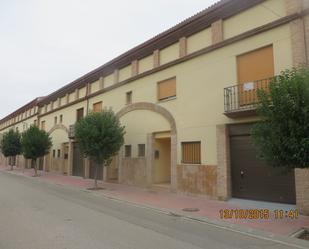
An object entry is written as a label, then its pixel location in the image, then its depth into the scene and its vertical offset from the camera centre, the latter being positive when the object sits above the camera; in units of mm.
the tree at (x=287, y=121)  7195 +1038
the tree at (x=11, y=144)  35062 +1974
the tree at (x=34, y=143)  25734 +1573
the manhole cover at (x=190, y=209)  10234 -1703
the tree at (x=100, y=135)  16000 +1410
